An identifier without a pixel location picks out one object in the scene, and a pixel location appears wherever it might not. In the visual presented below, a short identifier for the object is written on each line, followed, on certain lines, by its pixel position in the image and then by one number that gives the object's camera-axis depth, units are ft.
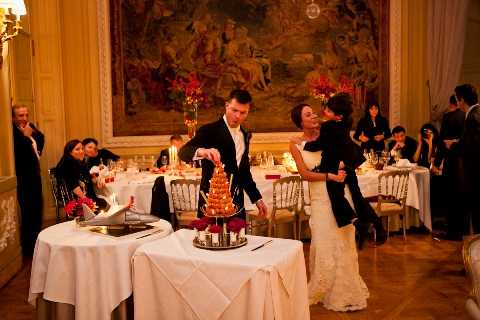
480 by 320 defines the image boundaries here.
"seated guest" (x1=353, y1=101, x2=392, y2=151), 30.19
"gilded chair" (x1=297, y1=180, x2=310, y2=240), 20.81
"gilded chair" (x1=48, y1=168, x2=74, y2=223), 21.50
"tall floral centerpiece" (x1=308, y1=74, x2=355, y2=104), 22.63
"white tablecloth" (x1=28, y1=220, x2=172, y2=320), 10.49
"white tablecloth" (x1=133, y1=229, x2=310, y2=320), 8.91
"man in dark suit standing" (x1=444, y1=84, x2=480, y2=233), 16.97
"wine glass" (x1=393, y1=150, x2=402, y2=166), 25.25
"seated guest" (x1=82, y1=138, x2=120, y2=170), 24.20
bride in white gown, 13.82
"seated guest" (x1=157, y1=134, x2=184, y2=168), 25.52
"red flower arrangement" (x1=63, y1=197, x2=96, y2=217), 12.22
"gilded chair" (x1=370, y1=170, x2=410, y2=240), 21.50
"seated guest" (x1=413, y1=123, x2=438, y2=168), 26.66
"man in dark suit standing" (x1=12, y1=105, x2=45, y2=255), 20.75
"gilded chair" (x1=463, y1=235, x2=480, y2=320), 9.35
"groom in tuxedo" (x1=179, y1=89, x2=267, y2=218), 12.17
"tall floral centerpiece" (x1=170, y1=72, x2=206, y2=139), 30.63
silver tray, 9.84
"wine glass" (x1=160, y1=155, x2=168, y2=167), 24.10
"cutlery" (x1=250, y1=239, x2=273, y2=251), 9.91
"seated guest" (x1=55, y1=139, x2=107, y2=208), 19.31
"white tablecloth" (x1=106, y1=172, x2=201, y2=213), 20.80
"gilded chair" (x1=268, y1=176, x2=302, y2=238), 19.92
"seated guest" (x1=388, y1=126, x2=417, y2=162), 27.17
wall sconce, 17.04
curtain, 32.12
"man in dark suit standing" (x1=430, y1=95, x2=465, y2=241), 17.97
